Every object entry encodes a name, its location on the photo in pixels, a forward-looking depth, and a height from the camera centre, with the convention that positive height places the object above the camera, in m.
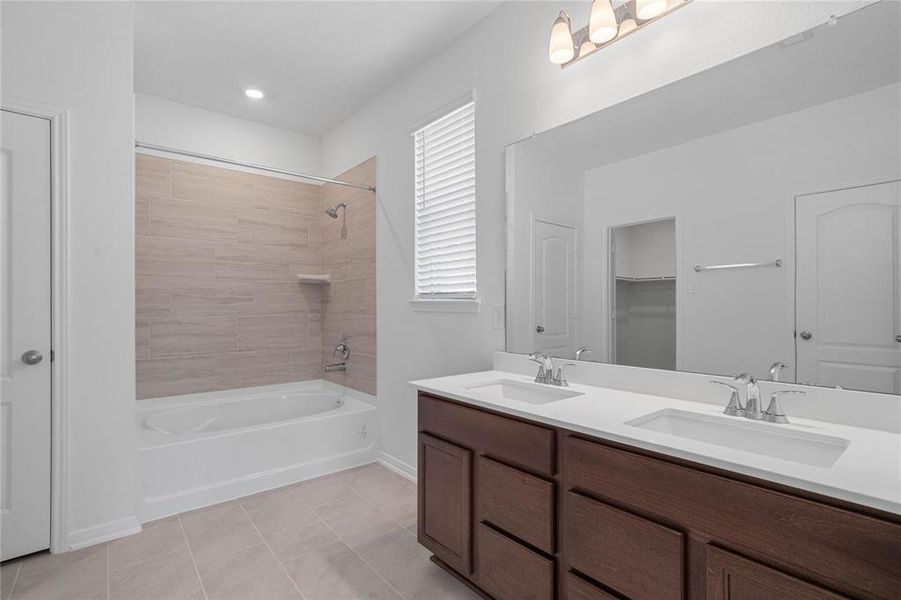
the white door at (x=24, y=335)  2.02 -0.17
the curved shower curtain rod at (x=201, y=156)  2.53 +0.85
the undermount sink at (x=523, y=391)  1.91 -0.41
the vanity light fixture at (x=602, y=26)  1.69 +1.08
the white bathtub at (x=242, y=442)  2.55 -0.94
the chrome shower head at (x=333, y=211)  3.87 +0.74
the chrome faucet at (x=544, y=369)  2.02 -0.32
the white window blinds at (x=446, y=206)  2.66 +0.57
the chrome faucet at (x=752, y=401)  1.37 -0.32
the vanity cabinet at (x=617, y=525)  0.92 -0.59
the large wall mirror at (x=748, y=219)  1.28 +0.27
